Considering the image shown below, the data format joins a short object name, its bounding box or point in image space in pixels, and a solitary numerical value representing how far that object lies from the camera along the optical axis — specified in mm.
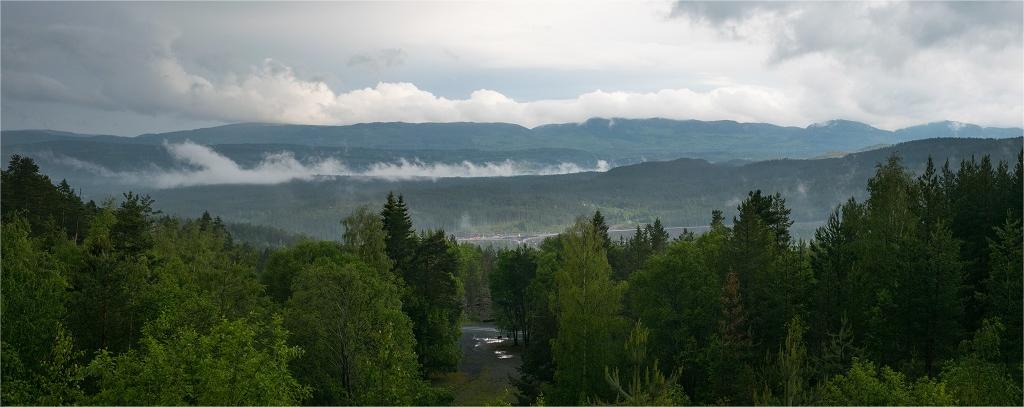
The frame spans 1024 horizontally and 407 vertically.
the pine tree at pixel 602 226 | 72675
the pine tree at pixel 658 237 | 97188
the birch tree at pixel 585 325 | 41844
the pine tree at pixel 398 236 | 59844
